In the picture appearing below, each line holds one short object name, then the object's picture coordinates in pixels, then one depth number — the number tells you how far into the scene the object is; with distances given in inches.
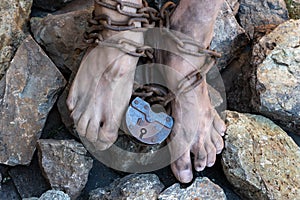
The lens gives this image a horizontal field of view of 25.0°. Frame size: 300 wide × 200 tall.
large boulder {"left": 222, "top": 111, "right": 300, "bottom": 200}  42.2
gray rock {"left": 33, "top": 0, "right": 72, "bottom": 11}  49.5
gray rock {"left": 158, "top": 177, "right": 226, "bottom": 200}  41.2
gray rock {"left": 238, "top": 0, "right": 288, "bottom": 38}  51.9
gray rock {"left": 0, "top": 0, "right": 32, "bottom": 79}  44.4
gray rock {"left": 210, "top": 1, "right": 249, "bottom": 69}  48.8
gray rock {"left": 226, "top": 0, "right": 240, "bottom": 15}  51.4
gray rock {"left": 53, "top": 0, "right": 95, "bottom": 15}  49.6
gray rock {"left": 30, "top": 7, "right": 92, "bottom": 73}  46.0
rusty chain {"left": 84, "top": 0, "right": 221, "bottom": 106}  40.6
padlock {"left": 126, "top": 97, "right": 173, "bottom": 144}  41.6
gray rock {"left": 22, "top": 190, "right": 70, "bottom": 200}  40.3
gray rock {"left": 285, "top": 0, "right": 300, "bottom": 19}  53.3
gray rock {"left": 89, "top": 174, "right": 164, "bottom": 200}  40.9
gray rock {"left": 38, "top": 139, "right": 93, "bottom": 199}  41.8
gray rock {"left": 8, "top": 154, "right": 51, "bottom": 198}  42.9
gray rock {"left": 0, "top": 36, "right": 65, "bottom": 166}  42.7
